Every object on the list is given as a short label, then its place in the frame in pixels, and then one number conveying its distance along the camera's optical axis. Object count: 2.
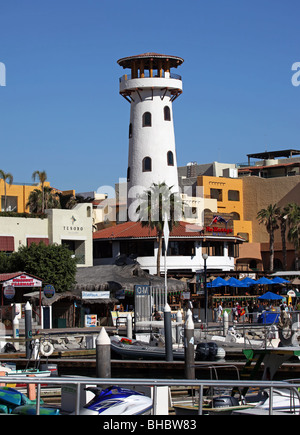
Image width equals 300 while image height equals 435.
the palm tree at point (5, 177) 85.19
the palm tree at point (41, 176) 89.35
